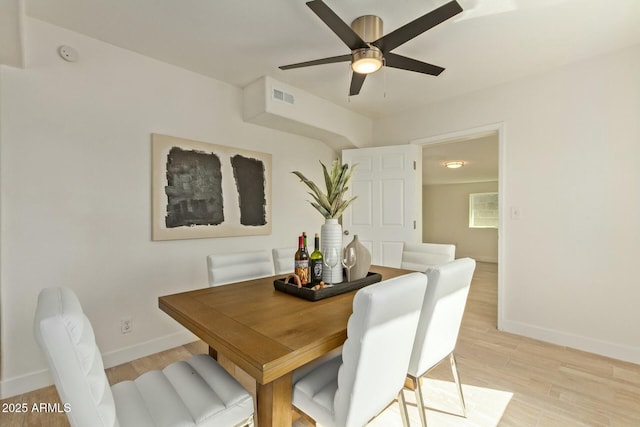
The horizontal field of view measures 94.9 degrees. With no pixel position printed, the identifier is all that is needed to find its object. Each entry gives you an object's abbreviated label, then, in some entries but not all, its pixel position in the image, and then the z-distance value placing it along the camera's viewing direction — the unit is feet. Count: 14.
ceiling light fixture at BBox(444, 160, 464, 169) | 18.86
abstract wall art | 8.45
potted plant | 5.53
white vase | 5.53
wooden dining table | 3.14
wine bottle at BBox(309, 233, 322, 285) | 5.69
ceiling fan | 5.01
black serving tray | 4.95
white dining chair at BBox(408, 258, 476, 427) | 4.43
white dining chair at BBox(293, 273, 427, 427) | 3.21
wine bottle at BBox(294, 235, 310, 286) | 5.50
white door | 11.88
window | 25.64
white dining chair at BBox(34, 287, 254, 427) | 2.62
